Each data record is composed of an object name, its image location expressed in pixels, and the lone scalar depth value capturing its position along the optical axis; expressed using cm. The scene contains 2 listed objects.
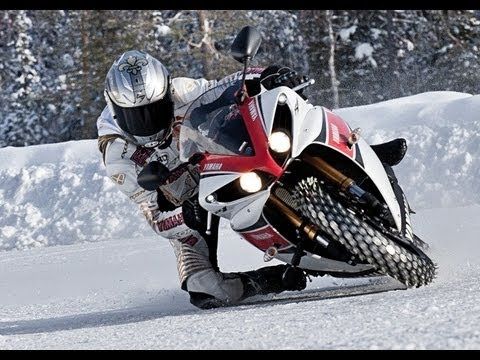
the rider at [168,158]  1399
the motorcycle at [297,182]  1171
